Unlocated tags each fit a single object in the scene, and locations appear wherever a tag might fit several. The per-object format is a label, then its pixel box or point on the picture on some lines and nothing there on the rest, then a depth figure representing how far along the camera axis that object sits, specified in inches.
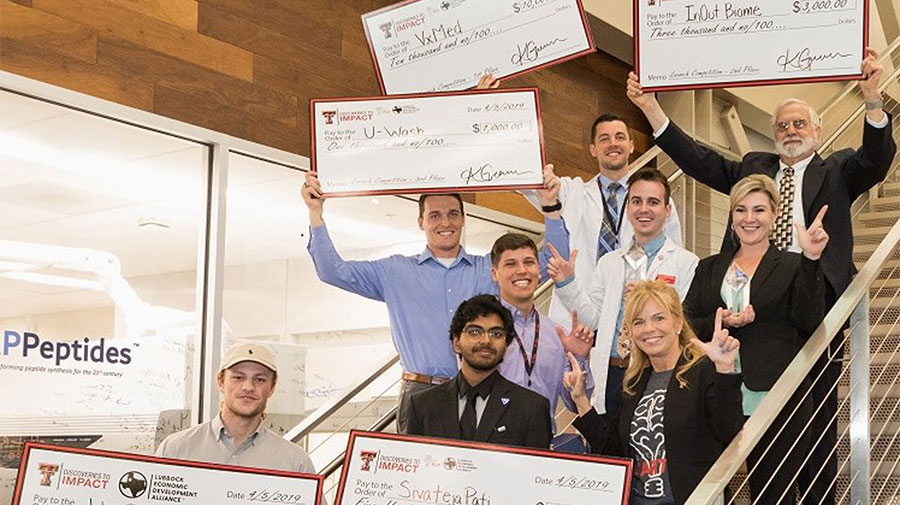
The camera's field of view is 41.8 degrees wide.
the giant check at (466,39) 165.5
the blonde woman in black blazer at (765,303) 136.1
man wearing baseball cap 144.0
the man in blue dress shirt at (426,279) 161.9
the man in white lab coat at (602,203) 173.8
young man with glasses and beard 133.6
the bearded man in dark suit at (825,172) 153.4
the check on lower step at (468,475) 110.2
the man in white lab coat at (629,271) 154.4
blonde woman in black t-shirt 119.3
